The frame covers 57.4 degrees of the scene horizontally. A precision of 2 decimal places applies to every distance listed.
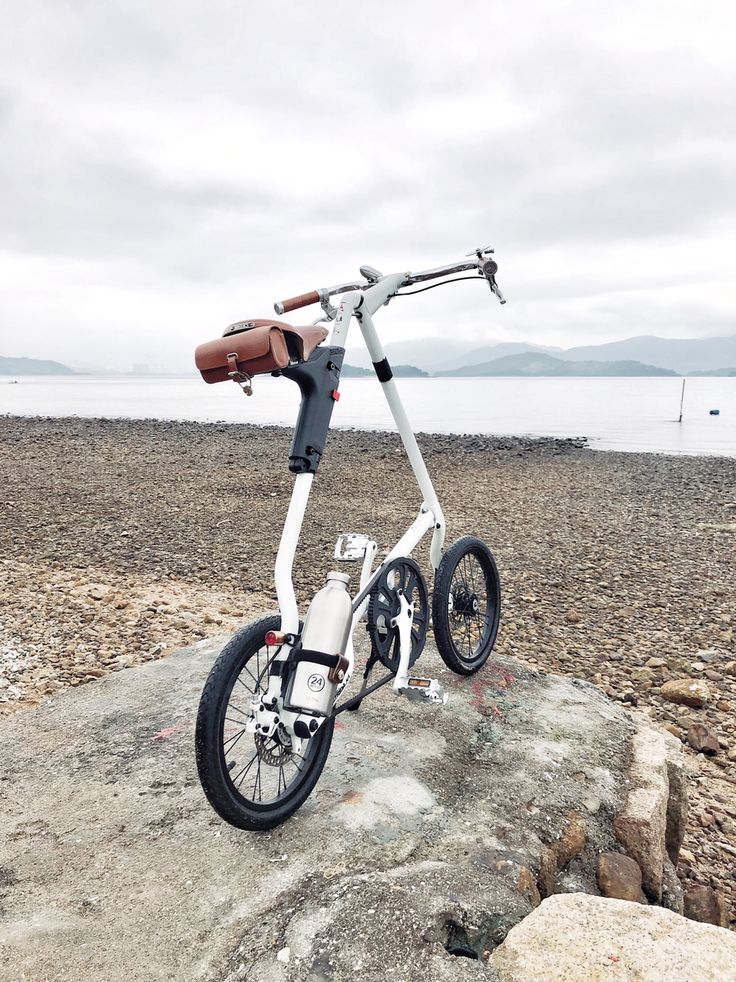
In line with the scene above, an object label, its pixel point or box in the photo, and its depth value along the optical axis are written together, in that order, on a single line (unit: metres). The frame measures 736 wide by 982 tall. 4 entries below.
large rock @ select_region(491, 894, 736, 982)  1.94
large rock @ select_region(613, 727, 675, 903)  3.01
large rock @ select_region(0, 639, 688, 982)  2.20
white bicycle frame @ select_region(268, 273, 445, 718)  2.89
